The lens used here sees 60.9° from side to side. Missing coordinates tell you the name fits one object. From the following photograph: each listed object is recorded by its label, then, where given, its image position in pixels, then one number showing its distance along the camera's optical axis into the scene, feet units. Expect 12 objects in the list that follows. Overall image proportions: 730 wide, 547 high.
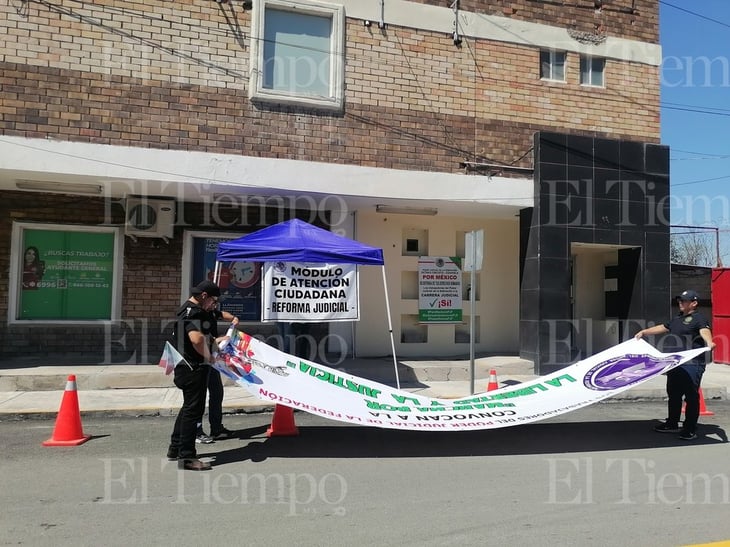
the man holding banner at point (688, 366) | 24.18
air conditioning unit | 37.93
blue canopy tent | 30.68
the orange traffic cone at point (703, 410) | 29.95
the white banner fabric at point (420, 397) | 21.29
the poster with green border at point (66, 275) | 37.96
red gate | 48.44
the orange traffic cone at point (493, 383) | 30.55
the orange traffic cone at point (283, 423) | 24.45
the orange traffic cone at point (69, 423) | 22.93
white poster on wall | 45.88
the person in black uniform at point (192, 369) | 19.70
